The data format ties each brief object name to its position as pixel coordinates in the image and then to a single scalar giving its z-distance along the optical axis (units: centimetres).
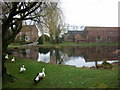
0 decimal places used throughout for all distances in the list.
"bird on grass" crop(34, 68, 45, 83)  404
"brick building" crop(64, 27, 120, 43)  3458
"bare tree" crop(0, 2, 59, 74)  381
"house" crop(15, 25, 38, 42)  3128
